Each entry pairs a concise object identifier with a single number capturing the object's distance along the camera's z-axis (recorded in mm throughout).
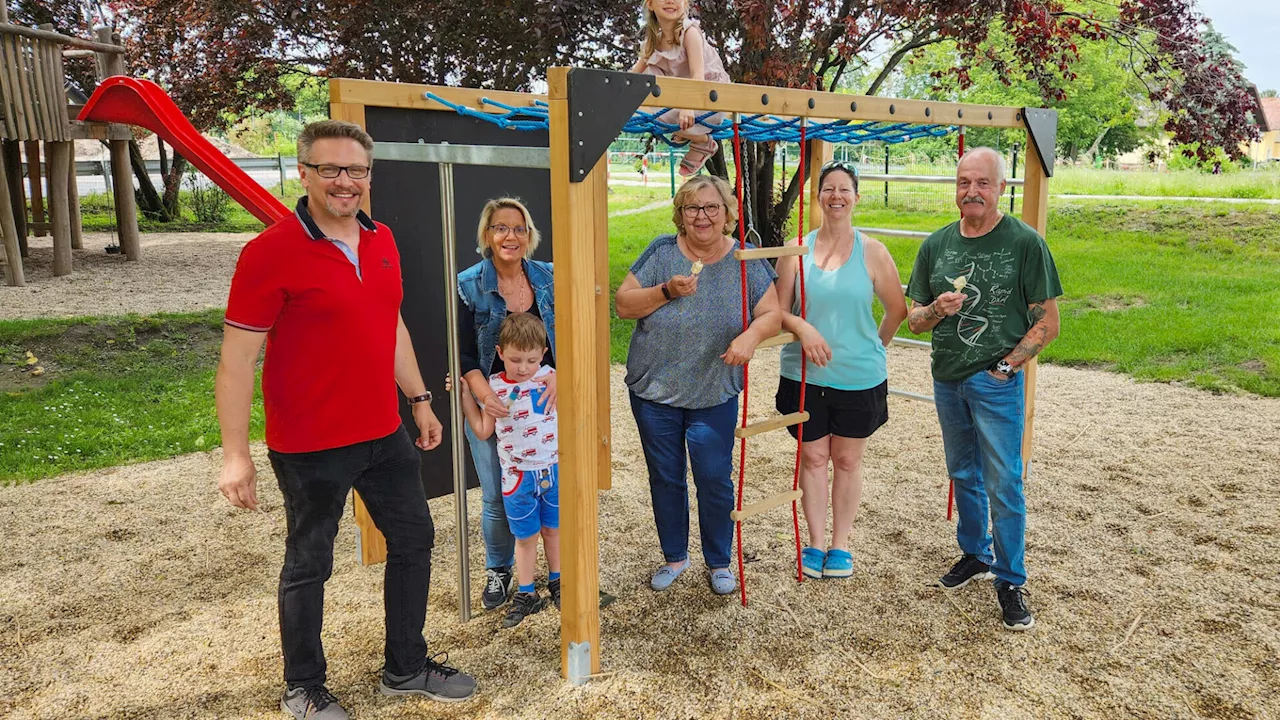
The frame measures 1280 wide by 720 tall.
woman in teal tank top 3537
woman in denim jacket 3182
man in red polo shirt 2414
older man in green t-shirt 3293
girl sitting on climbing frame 3811
